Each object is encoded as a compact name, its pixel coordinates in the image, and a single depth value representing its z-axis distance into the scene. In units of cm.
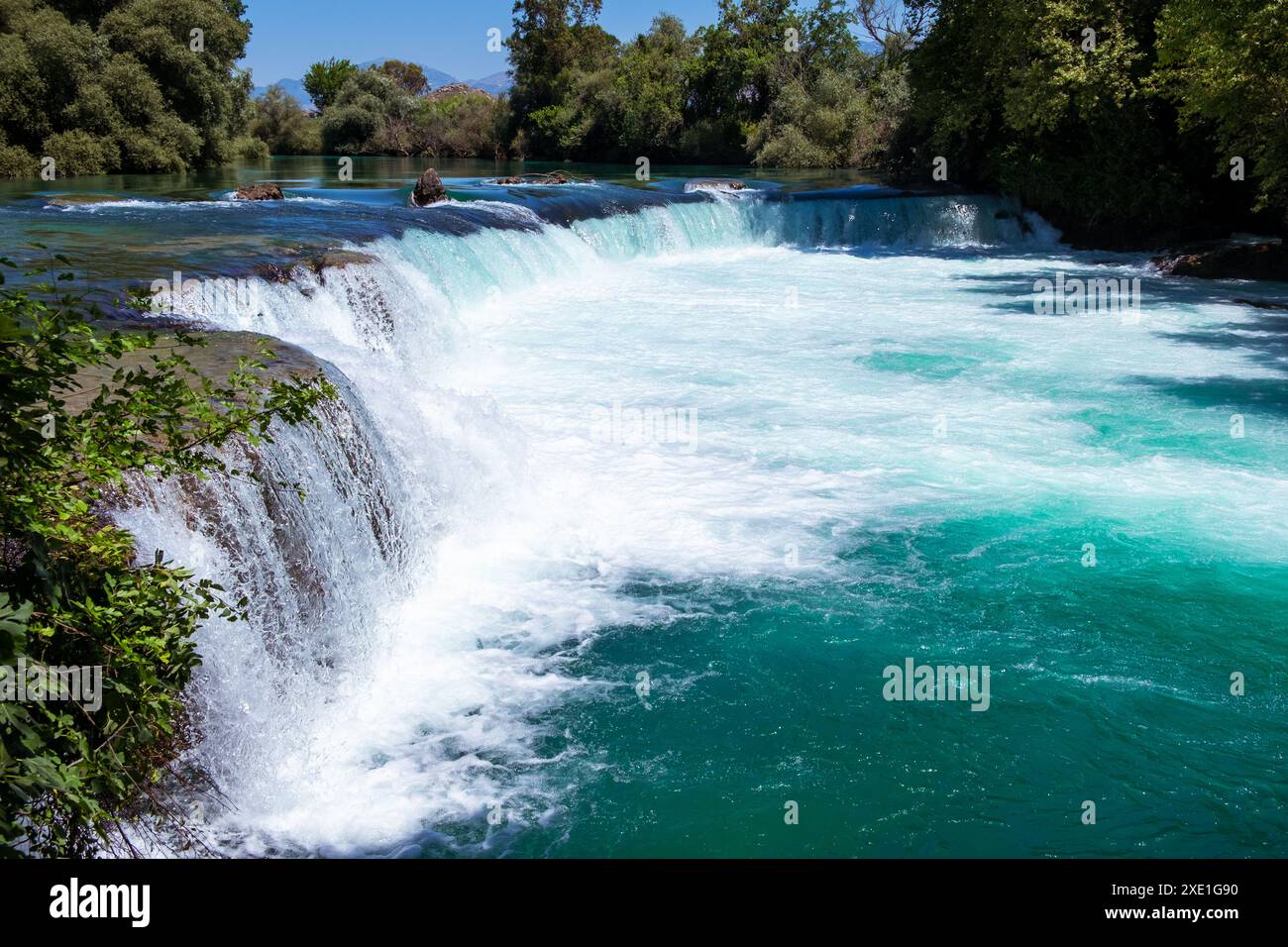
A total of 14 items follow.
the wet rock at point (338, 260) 1091
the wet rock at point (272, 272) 1020
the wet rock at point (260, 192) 1816
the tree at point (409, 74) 8294
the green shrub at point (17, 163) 2441
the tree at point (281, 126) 4878
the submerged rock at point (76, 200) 1653
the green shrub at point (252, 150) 3722
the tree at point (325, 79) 6444
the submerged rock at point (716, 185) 2486
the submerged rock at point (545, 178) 2433
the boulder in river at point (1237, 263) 1861
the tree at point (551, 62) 4962
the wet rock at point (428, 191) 1838
